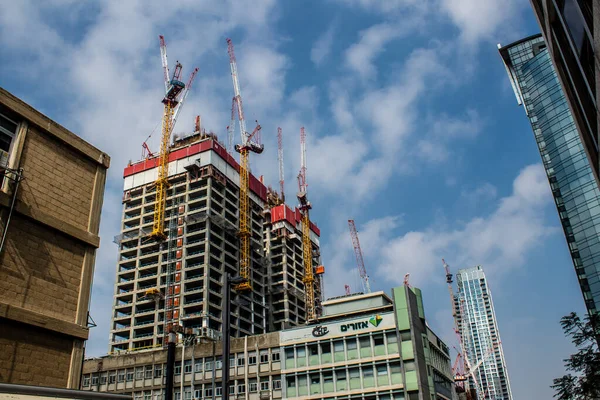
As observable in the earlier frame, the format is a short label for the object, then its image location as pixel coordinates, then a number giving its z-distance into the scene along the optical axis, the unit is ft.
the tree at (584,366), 91.35
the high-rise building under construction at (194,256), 409.45
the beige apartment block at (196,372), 239.71
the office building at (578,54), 61.77
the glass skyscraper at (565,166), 382.01
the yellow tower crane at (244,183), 462.60
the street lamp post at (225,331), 55.62
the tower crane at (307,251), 546.67
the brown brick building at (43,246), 83.35
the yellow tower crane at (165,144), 445.70
